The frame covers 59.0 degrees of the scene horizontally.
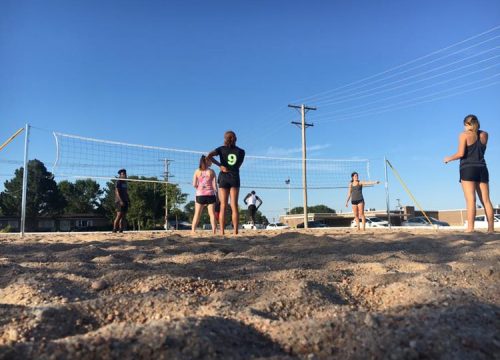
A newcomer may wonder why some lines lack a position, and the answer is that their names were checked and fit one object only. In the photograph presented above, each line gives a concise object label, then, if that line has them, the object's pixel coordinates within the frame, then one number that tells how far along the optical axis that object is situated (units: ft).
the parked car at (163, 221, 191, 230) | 175.81
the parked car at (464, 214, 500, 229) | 78.67
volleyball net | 31.27
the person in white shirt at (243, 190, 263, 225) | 47.21
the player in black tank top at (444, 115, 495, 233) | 19.79
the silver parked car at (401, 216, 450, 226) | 91.74
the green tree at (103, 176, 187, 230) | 148.87
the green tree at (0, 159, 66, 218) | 165.68
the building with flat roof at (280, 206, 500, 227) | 172.76
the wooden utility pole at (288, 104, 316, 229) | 86.51
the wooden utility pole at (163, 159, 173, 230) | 143.80
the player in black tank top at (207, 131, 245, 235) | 21.95
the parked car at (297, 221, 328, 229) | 115.85
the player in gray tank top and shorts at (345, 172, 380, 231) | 34.04
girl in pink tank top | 24.36
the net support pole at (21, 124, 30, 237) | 25.52
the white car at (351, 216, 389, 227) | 105.56
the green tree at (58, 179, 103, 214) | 209.46
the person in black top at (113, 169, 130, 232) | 30.17
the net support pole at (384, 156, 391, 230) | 39.50
